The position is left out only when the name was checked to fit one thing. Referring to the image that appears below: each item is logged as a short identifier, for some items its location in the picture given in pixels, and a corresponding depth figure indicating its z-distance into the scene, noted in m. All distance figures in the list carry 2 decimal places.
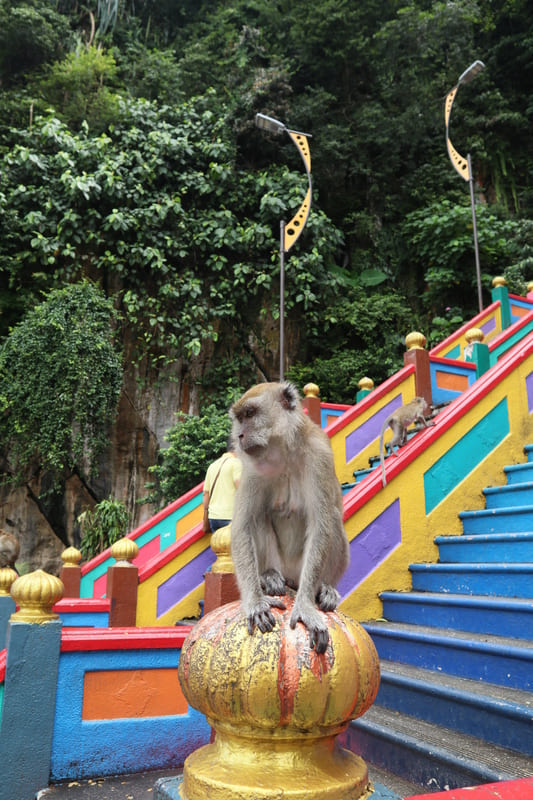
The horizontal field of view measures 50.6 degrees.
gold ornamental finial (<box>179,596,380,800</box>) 1.10
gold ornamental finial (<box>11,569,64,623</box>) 3.02
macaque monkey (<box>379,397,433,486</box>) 6.33
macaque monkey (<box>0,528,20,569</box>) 8.11
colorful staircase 2.41
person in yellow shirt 5.08
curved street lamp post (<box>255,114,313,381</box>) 8.78
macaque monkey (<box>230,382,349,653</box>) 2.16
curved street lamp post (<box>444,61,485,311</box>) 10.22
